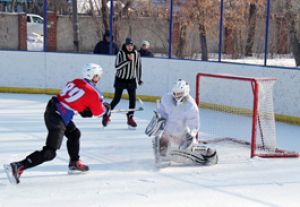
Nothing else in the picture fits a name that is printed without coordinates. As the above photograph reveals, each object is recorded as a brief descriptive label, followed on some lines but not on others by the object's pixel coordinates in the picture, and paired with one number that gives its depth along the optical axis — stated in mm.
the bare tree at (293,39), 26983
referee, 14380
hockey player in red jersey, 9005
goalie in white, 10469
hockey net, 11840
